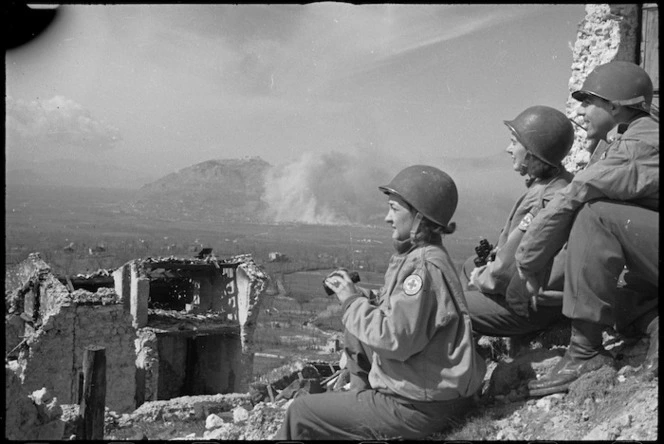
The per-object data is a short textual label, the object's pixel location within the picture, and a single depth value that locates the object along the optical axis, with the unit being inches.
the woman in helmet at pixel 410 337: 131.9
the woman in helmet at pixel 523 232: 169.5
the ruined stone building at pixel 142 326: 634.8
